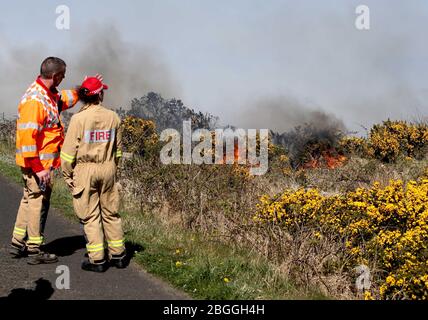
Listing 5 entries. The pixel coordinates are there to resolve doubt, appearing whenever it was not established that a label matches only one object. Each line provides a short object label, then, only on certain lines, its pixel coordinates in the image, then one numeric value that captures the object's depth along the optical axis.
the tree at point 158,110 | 20.74
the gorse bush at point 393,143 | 18.03
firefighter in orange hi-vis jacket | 5.37
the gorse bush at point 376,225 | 5.64
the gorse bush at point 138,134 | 12.30
